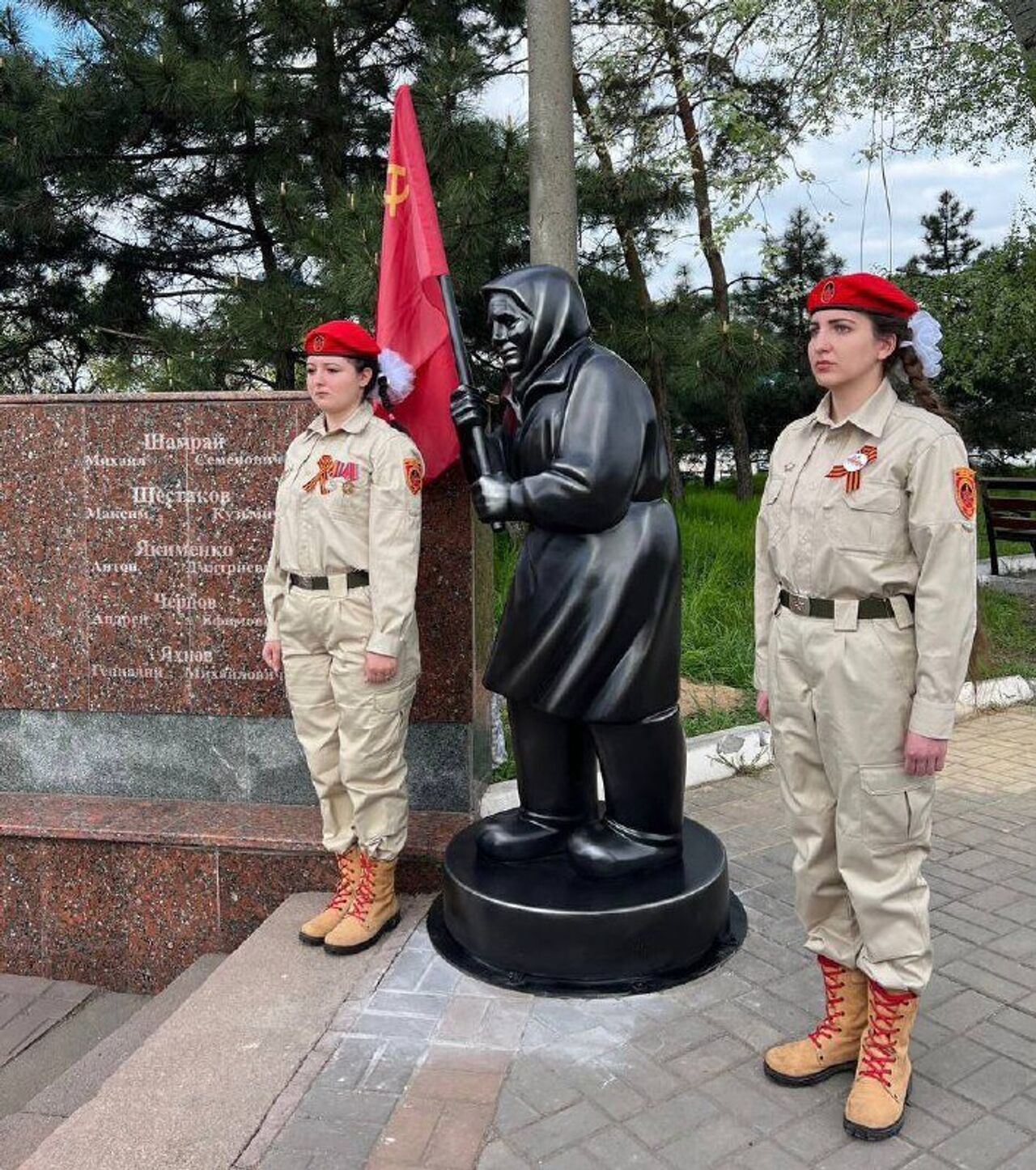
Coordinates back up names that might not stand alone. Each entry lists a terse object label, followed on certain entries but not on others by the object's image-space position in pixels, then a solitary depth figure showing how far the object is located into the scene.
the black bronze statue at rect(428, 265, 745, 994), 2.80
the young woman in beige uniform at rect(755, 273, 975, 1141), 2.12
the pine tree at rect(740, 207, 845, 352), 14.72
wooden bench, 9.14
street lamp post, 4.63
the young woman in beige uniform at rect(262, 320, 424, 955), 3.03
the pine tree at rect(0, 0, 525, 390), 5.77
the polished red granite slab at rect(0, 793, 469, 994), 3.63
